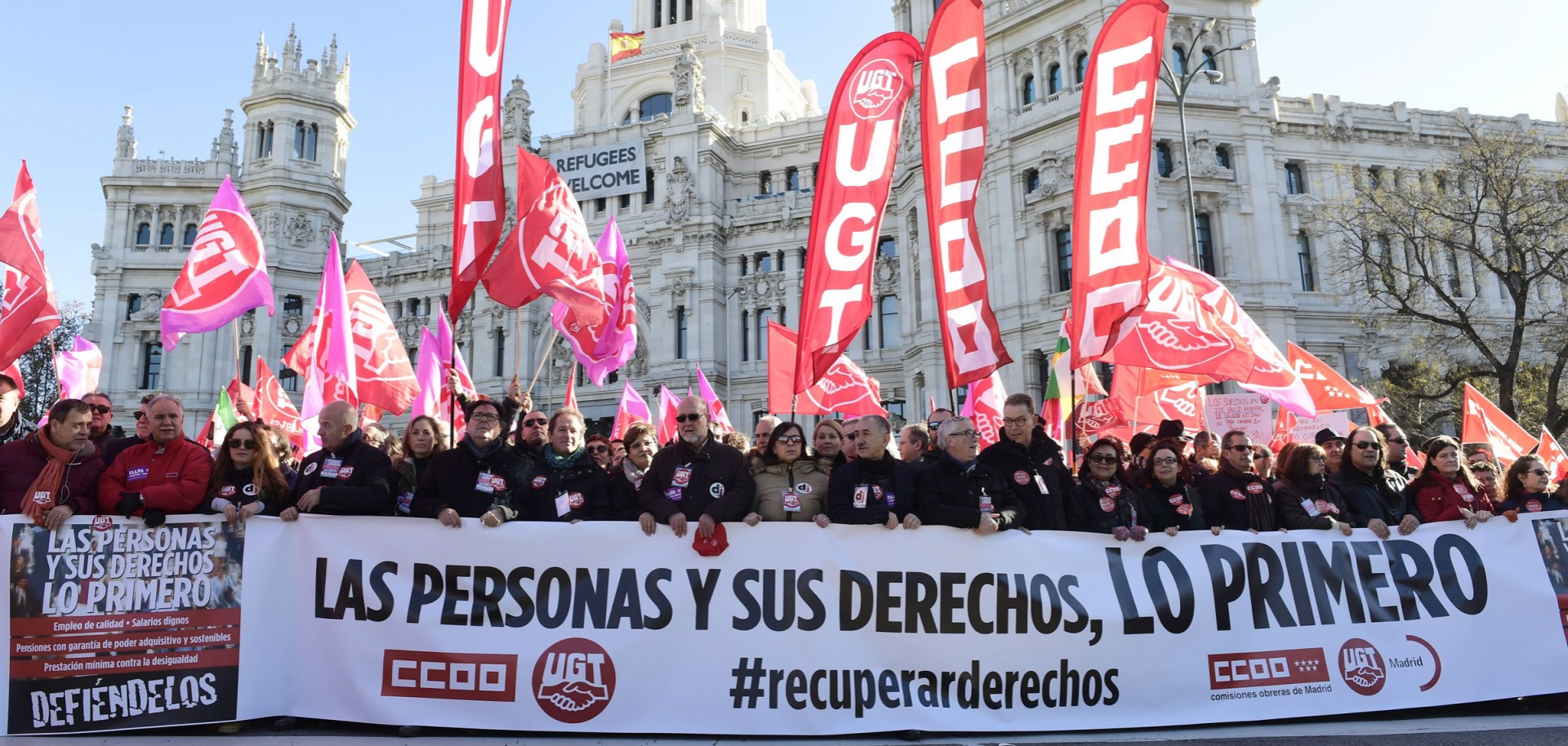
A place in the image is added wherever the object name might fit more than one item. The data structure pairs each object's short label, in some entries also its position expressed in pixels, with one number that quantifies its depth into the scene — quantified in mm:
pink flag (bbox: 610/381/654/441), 18328
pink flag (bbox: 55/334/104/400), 15919
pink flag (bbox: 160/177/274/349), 11242
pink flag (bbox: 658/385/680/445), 20142
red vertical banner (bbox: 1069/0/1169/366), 8672
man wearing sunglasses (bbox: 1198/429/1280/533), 7387
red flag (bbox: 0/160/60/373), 10344
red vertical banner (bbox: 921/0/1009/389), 8805
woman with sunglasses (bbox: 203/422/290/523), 6230
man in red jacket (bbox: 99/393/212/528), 5918
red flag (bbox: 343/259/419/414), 15406
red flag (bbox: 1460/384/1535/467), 13961
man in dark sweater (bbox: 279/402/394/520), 6199
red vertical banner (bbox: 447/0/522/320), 8289
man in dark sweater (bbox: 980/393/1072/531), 6781
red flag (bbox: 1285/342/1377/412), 15430
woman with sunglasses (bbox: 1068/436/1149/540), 6883
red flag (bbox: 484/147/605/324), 10891
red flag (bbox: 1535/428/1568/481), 14180
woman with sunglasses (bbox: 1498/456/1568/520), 7477
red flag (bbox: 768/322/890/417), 15633
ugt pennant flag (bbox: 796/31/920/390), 8711
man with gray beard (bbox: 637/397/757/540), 6406
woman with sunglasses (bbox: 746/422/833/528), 6617
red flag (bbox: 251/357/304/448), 19422
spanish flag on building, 56188
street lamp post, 16750
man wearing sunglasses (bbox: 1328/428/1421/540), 7398
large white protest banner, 5801
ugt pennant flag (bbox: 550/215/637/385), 13859
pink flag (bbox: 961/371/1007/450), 16688
